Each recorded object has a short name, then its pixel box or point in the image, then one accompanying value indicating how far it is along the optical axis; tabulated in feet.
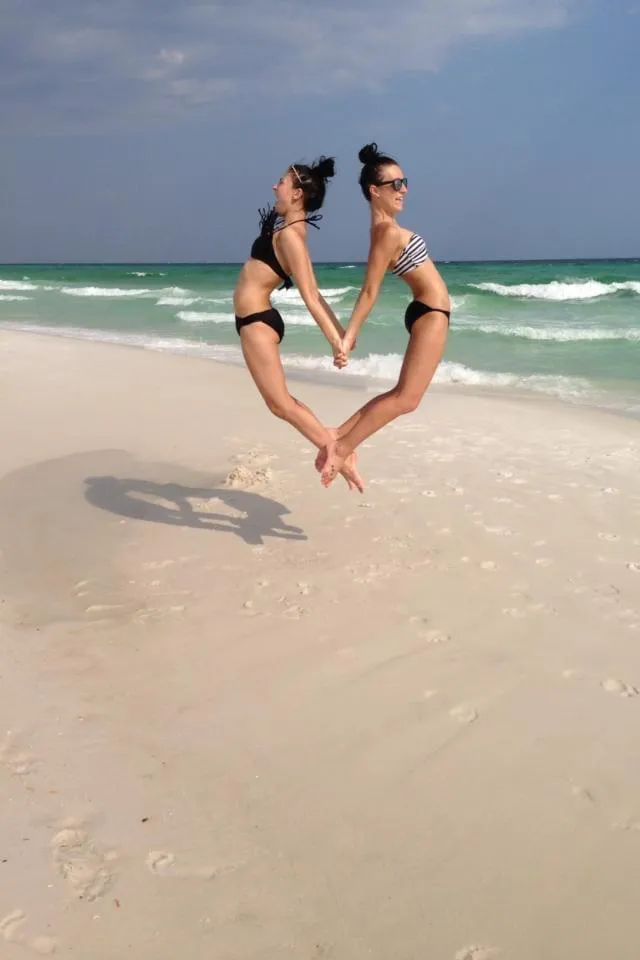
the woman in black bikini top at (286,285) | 16.31
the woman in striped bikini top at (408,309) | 16.30
